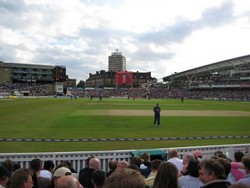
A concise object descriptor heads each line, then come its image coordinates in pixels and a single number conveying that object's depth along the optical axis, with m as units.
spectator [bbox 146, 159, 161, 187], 4.20
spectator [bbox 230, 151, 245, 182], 4.25
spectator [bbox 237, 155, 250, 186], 3.72
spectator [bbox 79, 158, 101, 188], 4.23
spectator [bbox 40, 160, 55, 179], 4.97
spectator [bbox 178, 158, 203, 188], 3.47
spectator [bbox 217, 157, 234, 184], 4.05
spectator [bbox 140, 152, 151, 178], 5.12
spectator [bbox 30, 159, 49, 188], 3.90
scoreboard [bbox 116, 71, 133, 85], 106.90
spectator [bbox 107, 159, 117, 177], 4.93
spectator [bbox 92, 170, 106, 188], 3.14
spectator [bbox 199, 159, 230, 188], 3.10
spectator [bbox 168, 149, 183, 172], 4.95
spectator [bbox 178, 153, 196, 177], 4.04
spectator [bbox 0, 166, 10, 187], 3.65
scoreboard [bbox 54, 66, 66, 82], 73.60
